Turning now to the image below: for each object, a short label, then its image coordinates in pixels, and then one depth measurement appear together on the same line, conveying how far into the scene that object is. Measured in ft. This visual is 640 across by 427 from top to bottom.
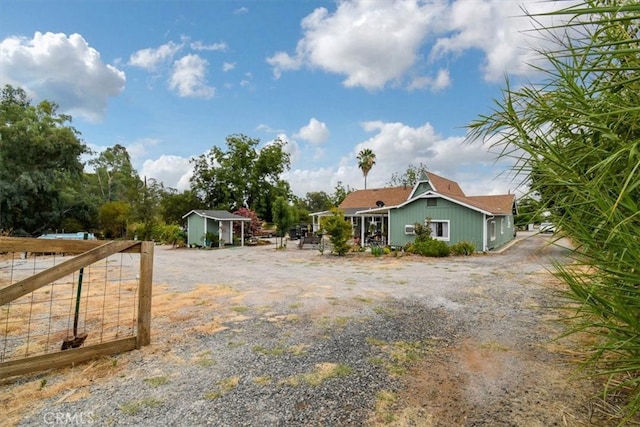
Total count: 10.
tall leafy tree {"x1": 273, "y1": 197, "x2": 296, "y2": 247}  84.12
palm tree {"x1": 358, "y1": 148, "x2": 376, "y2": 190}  123.85
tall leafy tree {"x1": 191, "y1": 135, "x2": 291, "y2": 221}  103.86
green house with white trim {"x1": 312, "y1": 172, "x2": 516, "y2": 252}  50.96
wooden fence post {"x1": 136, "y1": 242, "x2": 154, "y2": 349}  12.40
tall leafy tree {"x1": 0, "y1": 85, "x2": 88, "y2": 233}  62.80
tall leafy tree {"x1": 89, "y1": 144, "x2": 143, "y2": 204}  129.18
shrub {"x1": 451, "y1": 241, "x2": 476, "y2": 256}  48.08
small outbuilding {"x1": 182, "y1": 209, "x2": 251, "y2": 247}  68.59
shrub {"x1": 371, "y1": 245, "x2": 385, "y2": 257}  49.24
